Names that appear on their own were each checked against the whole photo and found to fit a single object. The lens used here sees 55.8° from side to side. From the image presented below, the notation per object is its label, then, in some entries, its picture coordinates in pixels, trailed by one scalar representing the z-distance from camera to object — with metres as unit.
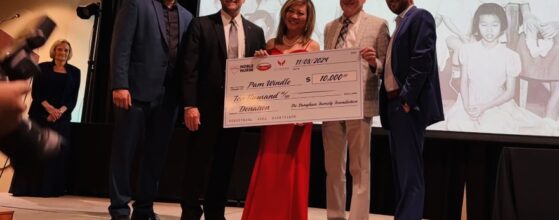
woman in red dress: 2.87
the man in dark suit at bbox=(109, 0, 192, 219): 3.12
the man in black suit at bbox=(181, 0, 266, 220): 2.96
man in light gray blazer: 3.09
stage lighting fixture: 5.90
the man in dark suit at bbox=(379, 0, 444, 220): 2.85
